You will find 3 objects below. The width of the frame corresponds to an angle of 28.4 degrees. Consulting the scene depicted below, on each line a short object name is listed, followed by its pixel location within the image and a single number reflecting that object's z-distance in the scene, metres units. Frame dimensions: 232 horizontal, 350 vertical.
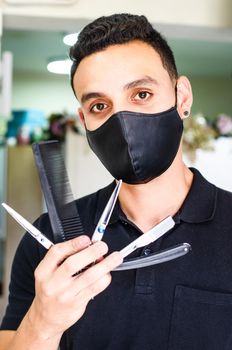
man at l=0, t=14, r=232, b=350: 0.79
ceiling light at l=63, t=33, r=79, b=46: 2.10
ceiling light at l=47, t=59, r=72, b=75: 3.08
